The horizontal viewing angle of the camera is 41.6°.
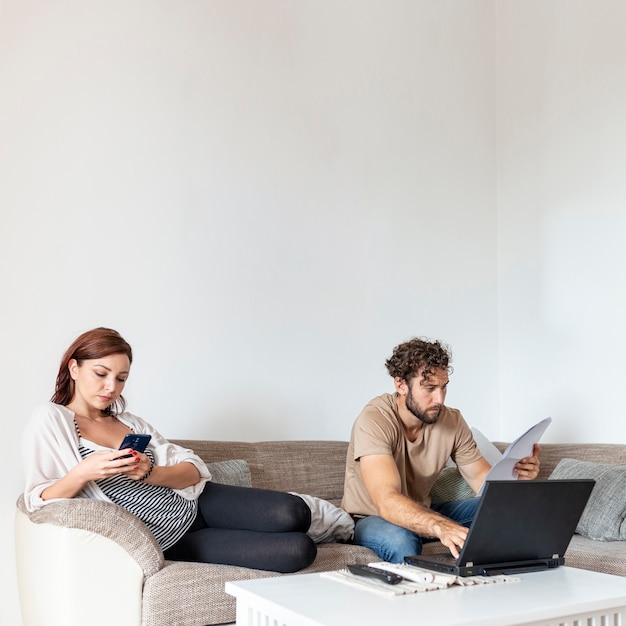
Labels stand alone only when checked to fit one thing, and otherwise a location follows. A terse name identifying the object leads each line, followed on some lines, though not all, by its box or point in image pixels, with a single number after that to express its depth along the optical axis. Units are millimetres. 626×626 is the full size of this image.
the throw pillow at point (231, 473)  2934
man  2561
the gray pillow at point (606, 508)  2869
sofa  2143
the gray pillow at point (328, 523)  2703
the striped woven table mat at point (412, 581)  1770
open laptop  1864
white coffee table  1551
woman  2332
